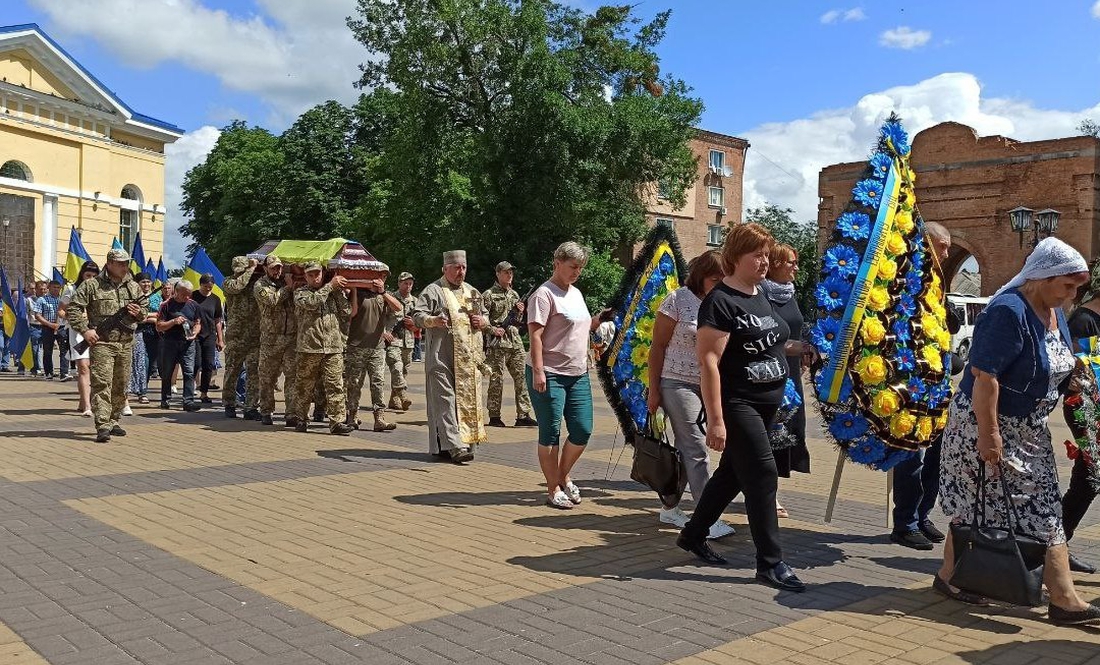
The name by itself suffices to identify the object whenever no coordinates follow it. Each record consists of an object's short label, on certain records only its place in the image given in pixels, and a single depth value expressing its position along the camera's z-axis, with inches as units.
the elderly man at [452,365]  379.2
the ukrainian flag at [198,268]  662.5
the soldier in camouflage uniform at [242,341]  519.2
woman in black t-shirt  209.8
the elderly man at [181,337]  567.8
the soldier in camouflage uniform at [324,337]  454.9
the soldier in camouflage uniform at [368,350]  488.7
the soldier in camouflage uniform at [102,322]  410.0
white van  1341.0
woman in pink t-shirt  291.9
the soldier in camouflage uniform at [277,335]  481.4
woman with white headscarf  187.2
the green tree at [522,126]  1398.9
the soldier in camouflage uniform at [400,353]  563.8
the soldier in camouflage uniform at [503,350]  516.7
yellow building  1544.0
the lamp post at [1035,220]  848.3
